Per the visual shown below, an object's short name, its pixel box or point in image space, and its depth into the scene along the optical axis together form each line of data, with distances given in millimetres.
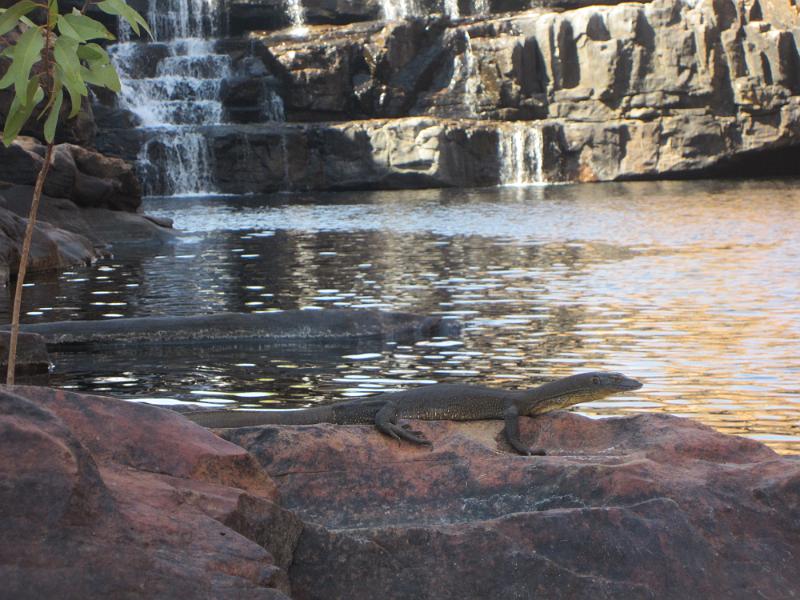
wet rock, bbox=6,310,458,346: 14438
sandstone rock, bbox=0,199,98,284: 21938
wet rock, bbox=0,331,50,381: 12406
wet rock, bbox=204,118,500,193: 52562
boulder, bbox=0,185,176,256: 27109
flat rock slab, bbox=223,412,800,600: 4539
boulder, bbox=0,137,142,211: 27922
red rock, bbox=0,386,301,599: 3453
